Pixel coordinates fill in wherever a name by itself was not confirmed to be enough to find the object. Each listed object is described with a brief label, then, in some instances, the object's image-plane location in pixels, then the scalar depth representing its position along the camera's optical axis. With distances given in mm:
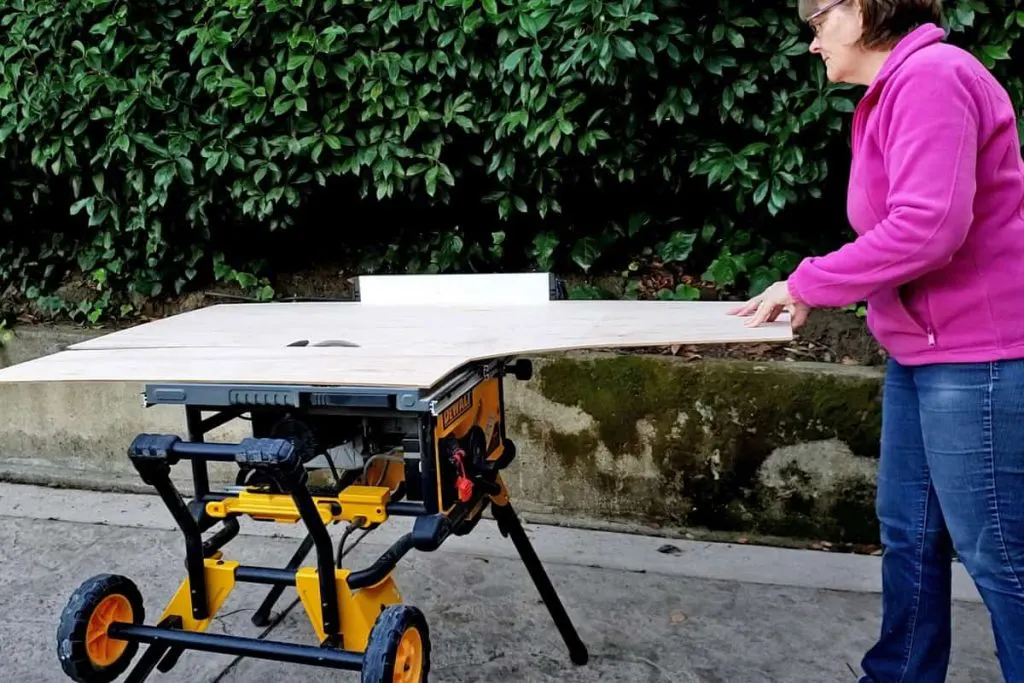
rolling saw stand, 1806
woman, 1651
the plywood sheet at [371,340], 1844
